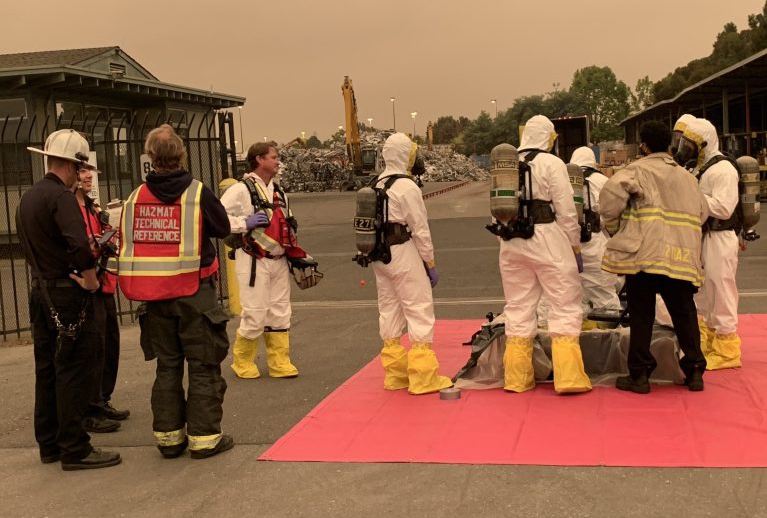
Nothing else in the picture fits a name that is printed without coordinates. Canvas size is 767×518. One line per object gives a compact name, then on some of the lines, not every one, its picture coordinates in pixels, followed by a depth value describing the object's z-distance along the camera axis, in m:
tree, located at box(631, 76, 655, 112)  105.69
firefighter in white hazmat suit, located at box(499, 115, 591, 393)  6.18
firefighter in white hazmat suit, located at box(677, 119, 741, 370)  6.56
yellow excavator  51.47
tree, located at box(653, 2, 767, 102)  62.66
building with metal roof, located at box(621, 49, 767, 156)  26.86
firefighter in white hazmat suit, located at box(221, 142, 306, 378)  7.18
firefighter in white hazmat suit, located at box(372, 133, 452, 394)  6.43
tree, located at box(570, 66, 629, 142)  105.81
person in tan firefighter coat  5.98
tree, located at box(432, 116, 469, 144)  140.25
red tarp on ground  4.91
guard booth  18.94
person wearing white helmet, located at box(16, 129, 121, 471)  5.08
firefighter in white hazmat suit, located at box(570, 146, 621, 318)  8.25
